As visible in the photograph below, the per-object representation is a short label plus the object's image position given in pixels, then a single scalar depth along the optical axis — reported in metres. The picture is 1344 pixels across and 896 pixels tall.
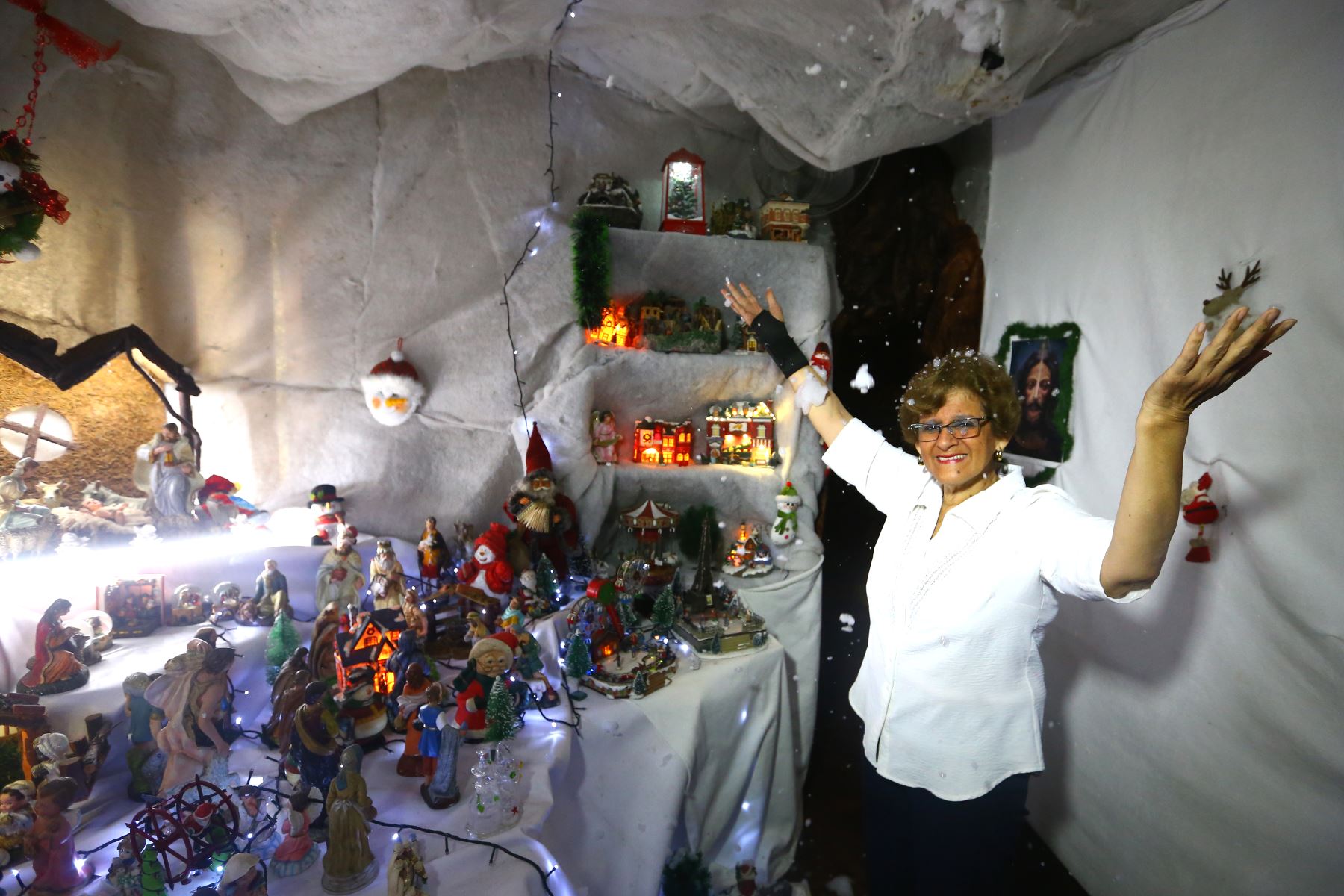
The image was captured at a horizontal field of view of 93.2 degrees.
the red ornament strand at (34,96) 2.33
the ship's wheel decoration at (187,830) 1.47
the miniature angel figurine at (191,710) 1.74
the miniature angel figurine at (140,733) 1.73
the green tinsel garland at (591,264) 3.25
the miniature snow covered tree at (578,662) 2.52
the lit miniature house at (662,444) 3.64
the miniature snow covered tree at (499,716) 1.98
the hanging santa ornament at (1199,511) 2.07
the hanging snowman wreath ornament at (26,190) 1.98
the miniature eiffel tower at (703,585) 3.06
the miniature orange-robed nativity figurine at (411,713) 1.92
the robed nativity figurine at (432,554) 2.88
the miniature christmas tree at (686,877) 2.58
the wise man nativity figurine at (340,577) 2.45
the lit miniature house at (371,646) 2.08
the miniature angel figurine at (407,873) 1.44
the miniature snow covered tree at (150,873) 1.40
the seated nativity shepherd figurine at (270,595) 2.33
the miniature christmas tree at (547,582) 2.88
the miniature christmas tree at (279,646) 2.21
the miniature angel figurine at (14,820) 1.40
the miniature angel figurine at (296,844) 1.54
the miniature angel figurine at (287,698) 1.74
